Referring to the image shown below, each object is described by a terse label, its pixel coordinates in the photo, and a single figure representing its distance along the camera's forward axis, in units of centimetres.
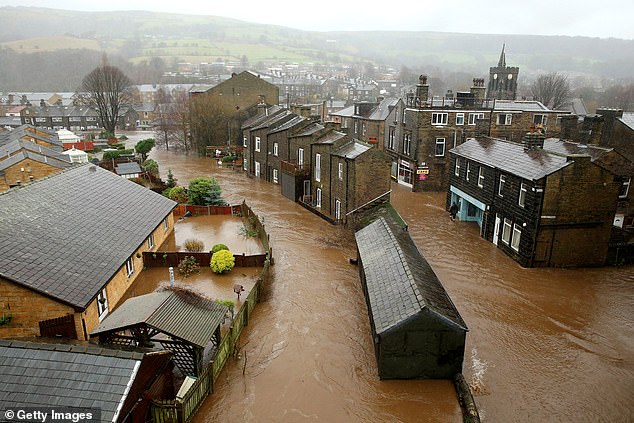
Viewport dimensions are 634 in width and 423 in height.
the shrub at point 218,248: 2258
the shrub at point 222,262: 2130
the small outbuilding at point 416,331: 1295
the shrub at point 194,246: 2392
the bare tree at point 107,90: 7081
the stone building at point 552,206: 2130
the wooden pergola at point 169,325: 1224
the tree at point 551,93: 7864
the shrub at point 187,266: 2131
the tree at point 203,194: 3200
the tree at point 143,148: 5159
